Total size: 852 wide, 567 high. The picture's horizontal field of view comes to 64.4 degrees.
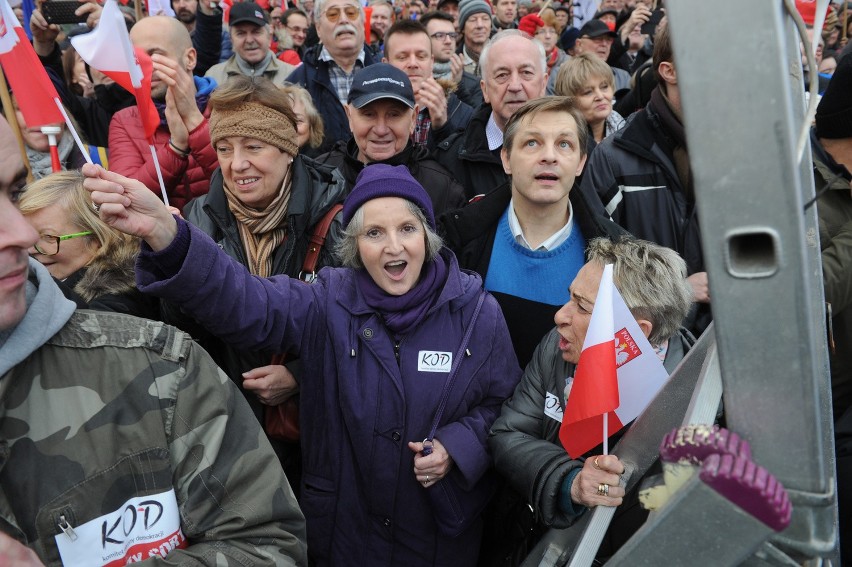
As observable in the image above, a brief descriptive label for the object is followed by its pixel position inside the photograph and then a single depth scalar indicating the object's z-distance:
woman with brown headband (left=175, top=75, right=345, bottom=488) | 2.91
